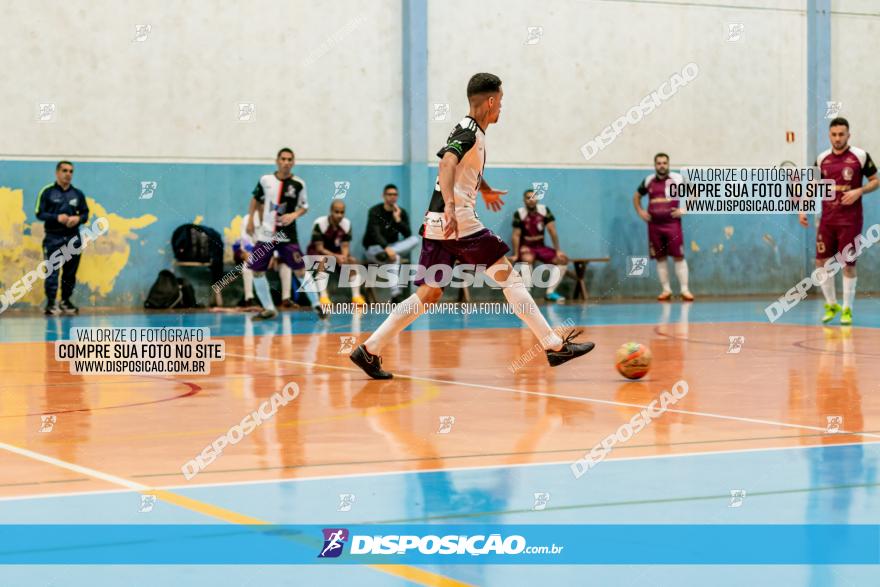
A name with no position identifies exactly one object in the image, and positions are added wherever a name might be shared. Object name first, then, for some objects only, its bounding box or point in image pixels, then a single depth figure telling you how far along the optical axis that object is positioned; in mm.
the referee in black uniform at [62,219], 20641
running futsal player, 10219
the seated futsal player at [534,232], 24109
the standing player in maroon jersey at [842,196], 16469
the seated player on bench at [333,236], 22453
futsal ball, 10445
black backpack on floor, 21750
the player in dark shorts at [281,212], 17938
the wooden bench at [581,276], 24706
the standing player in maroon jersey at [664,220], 25016
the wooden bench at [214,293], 21844
